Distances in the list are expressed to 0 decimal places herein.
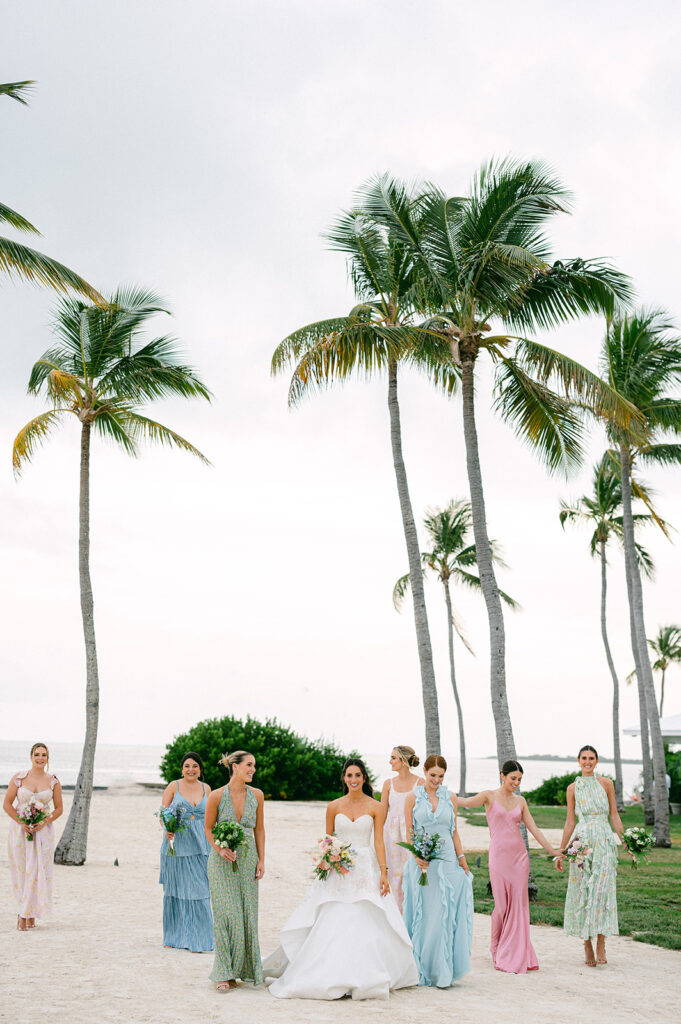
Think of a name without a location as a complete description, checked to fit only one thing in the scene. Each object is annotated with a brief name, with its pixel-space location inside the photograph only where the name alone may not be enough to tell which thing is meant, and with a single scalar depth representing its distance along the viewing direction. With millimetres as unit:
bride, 7973
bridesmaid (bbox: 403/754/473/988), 8711
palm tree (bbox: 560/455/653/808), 30672
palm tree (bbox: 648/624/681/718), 57344
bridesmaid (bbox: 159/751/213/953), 10008
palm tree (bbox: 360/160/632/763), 15672
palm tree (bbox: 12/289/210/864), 17359
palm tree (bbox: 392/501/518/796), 37000
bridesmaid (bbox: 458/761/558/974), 9180
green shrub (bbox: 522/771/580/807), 34312
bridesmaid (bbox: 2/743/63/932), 10773
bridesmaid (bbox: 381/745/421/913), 10219
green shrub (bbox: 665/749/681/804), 31484
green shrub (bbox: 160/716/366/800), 29203
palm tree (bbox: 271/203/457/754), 17172
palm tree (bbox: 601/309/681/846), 21594
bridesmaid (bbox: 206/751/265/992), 8195
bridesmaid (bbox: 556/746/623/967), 9383
